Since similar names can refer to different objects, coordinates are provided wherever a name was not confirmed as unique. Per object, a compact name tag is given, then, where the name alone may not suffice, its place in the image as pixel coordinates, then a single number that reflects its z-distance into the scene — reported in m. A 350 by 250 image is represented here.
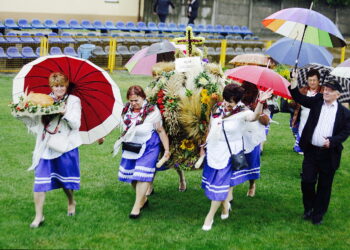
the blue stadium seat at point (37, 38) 17.61
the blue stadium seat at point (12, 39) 17.14
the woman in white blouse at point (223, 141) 6.31
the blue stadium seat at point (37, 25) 20.75
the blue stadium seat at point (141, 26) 23.00
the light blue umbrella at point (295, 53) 8.69
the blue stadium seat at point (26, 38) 17.36
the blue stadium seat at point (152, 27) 22.91
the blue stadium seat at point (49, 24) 20.86
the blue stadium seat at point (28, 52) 17.12
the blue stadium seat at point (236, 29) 25.05
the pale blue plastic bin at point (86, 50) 17.98
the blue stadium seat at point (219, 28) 24.59
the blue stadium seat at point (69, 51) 17.97
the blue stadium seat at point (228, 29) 24.83
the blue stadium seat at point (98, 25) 22.66
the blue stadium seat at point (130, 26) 23.08
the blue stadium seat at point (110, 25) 22.84
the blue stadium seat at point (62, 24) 21.53
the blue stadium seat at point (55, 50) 17.59
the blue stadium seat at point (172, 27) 22.89
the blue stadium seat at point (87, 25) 22.44
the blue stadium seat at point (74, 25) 22.11
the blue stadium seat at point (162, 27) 22.77
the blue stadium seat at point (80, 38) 18.66
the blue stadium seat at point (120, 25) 23.02
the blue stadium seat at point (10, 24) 19.70
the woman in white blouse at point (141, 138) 6.58
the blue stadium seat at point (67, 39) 18.12
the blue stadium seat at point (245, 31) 25.35
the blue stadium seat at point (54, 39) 17.88
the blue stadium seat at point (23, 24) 20.59
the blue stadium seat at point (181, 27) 23.12
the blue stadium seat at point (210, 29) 24.02
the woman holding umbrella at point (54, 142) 6.07
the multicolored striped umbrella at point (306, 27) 6.75
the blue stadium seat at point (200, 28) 23.55
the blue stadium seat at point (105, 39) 19.14
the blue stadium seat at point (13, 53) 16.95
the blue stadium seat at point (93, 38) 18.94
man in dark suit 6.47
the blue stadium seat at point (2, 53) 16.76
